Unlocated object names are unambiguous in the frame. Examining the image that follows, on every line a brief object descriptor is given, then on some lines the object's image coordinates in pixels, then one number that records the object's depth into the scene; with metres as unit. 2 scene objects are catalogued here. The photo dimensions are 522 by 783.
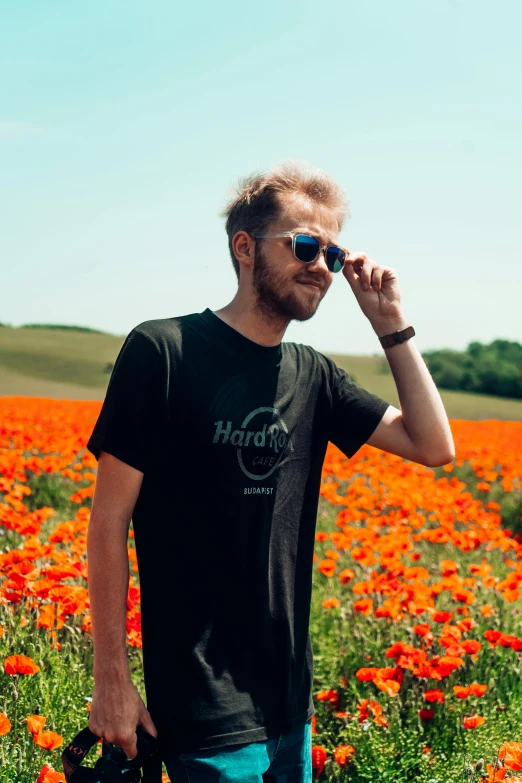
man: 2.08
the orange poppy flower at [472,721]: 3.35
